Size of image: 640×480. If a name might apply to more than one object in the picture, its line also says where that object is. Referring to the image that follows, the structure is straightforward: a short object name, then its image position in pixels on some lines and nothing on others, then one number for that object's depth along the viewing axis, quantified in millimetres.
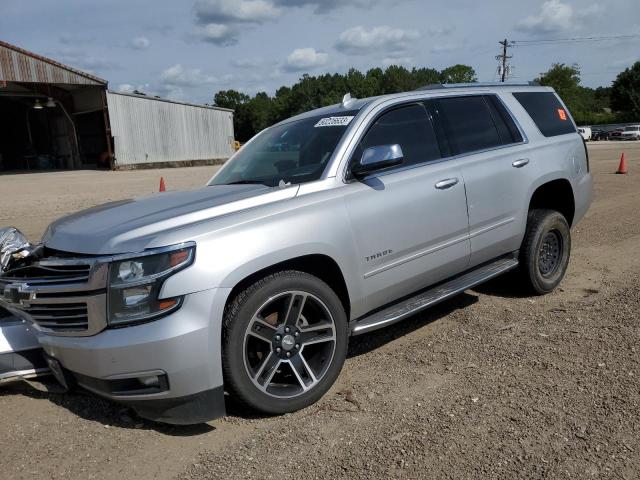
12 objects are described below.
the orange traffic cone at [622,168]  15733
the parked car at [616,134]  53534
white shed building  30047
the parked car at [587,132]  51312
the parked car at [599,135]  57394
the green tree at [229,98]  116962
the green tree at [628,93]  74500
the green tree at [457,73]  92431
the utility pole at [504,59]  68062
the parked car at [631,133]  52031
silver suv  2766
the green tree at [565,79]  85600
